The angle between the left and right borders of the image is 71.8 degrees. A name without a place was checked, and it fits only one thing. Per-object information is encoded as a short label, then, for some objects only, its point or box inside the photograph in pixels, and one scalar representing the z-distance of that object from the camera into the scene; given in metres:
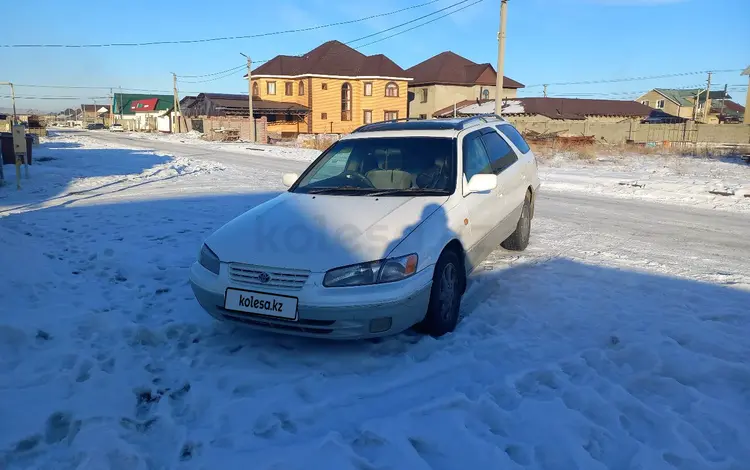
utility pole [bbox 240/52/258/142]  43.31
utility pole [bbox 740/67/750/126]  31.72
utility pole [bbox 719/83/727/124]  80.71
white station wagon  3.44
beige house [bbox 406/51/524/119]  51.56
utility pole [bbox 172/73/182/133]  63.34
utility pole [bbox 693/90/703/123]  71.00
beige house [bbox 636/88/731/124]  80.47
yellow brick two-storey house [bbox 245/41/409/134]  48.31
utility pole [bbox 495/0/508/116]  18.59
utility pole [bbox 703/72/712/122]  72.56
